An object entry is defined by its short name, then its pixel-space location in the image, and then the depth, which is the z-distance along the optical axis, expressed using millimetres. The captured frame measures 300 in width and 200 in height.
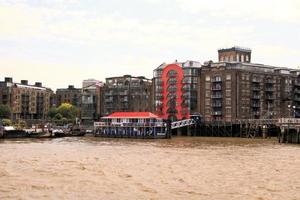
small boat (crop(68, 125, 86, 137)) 149625
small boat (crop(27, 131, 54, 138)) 134862
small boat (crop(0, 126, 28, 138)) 129262
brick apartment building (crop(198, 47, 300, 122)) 158875
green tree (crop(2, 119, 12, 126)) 169500
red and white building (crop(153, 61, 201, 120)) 167000
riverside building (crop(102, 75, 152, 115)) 195875
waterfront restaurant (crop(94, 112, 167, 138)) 132375
